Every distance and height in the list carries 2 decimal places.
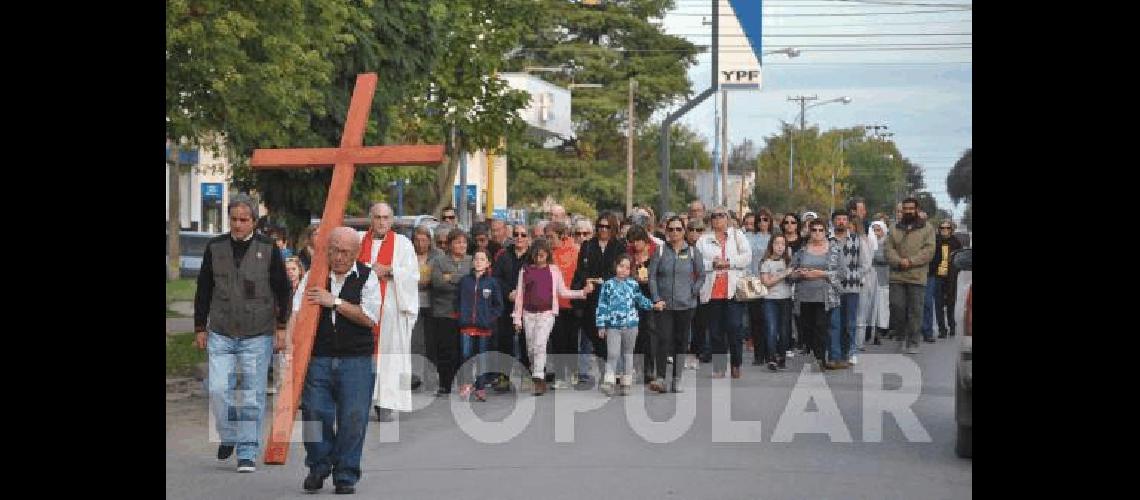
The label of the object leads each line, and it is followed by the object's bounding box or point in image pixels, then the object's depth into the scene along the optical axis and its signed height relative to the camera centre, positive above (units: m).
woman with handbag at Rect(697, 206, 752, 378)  21.09 -0.41
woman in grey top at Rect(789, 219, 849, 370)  21.33 -0.50
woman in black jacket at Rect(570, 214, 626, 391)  19.61 -0.22
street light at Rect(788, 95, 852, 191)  112.50 +7.39
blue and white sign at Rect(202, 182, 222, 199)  64.31 +1.41
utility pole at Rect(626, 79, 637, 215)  73.09 +2.46
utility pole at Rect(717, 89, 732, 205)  70.38 +3.92
